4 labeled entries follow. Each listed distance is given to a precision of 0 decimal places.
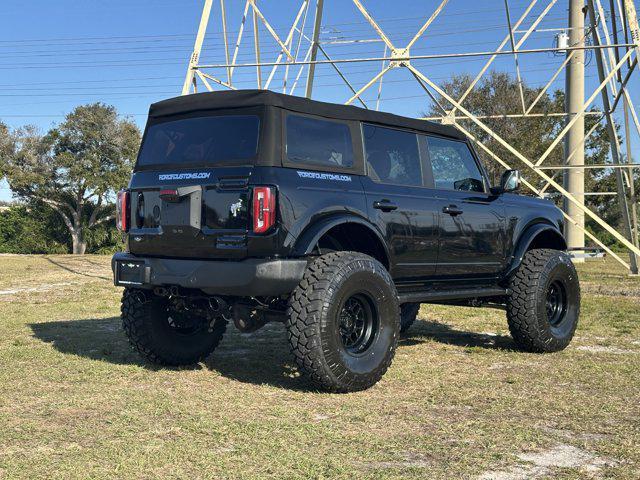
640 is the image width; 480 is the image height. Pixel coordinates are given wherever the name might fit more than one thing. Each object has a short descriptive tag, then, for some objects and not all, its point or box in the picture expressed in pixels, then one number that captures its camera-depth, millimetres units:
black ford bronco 5465
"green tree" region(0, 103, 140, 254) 45312
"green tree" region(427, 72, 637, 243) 39375
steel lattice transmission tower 14659
